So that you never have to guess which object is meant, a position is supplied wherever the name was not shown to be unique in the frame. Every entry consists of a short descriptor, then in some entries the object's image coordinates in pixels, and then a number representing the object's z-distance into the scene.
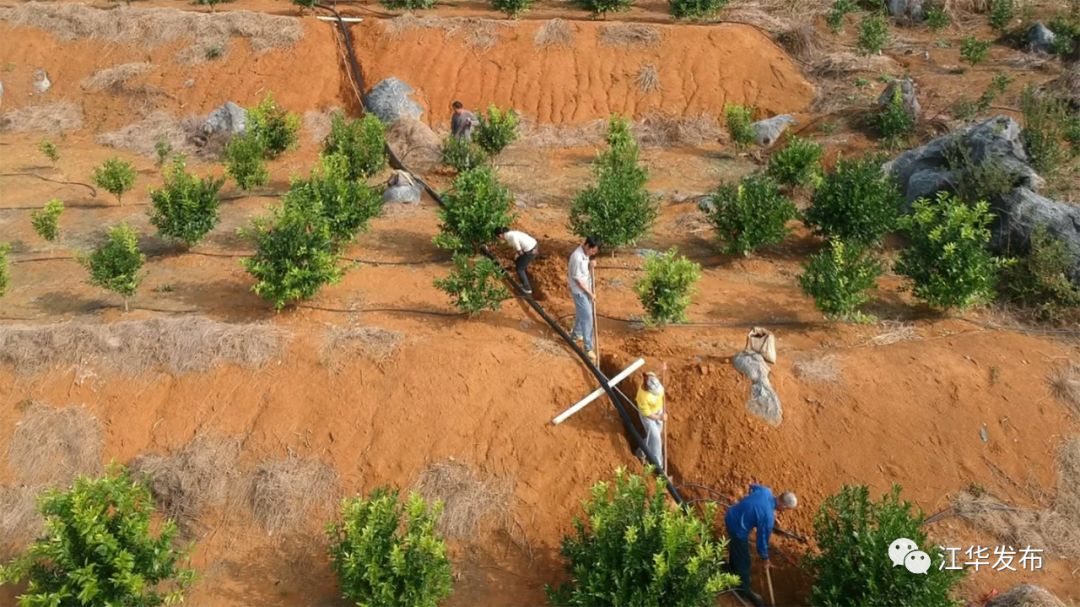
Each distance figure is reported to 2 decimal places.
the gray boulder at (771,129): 15.13
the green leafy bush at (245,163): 12.38
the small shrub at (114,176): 12.06
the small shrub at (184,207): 10.19
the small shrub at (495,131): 13.93
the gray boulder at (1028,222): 9.39
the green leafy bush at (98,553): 5.51
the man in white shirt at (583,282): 8.00
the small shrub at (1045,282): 8.84
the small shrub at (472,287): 8.57
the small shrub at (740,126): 14.18
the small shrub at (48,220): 10.71
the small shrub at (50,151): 13.74
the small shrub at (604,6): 18.30
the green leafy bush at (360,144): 12.51
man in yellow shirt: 6.98
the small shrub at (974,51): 16.66
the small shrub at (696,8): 17.97
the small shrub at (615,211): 10.05
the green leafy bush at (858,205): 10.04
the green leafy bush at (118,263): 8.72
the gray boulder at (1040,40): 17.50
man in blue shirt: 6.02
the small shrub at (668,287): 8.23
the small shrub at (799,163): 11.80
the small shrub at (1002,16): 18.81
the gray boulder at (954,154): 10.61
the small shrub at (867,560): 5.33
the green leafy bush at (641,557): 5.32
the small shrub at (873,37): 16.89
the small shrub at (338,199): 10.05
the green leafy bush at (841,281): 8.41
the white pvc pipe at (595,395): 7.54
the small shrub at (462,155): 12.93
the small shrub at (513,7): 18.20
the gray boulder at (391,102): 15.96
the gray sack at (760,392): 7.48
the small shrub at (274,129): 14.13
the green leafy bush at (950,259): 8.47
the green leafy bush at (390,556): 5.61
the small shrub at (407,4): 18.83
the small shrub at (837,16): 18.83
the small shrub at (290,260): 8.54
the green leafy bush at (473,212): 9.88
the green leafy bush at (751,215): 10.02
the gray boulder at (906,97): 14.25
